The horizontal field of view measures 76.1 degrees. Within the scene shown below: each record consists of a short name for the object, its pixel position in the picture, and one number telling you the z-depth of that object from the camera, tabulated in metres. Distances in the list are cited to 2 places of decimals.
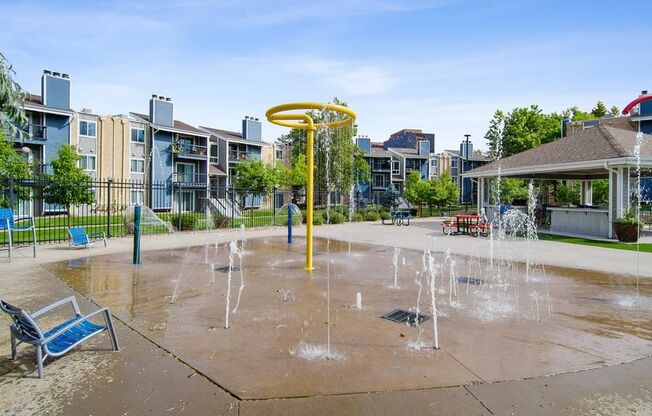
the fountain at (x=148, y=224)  17.73
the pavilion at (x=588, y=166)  16.91
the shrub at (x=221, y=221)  23.57
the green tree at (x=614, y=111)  58.78
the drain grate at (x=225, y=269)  9.75
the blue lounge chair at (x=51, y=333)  4.00
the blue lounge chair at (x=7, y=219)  10.66
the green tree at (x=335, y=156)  40.91
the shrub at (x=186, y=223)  19.23
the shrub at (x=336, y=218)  25.33
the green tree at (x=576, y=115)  51.19
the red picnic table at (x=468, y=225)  18.84
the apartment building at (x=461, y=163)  67.06
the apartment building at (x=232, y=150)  45.59
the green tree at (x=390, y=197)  38.69
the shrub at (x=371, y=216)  28.91
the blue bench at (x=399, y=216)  26.02
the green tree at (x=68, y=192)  17.97
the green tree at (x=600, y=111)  55.75
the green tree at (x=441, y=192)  32.94
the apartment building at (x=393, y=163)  61.03
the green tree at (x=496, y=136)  49.03
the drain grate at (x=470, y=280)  8.67
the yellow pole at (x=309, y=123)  8.31
